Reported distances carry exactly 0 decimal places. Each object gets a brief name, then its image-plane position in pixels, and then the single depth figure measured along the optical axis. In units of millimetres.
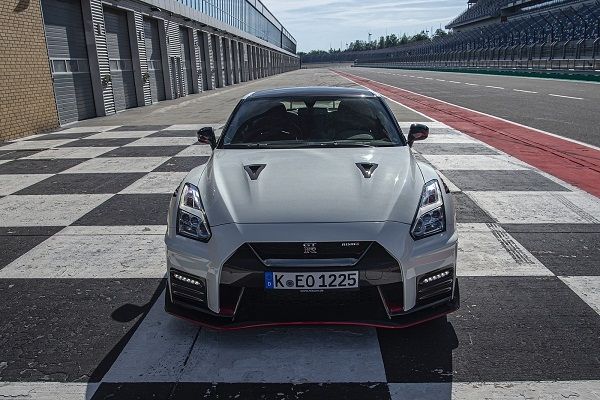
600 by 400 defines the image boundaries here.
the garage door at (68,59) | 14805
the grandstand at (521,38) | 41406
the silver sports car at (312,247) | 2693
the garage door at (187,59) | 29966
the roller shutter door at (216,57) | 39031
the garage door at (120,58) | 19391
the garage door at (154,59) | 23750
